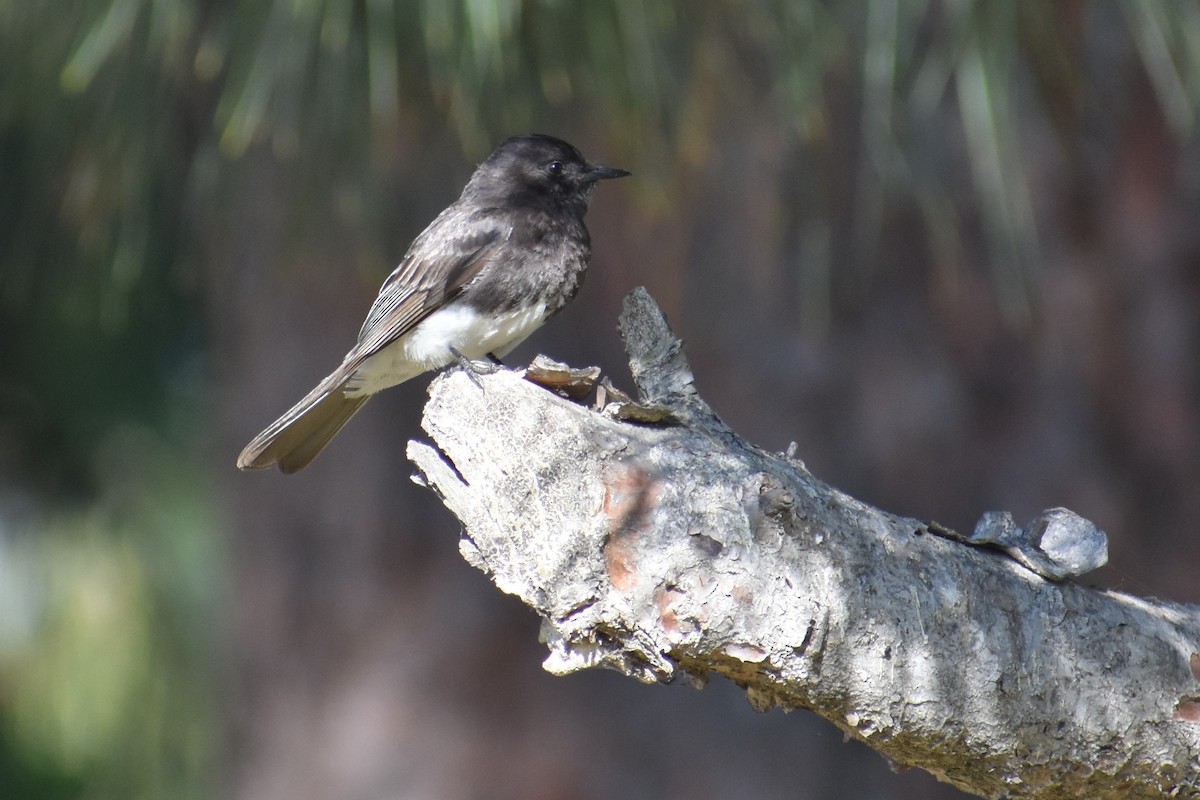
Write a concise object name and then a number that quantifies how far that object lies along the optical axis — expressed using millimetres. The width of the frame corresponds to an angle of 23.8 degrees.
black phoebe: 7598
